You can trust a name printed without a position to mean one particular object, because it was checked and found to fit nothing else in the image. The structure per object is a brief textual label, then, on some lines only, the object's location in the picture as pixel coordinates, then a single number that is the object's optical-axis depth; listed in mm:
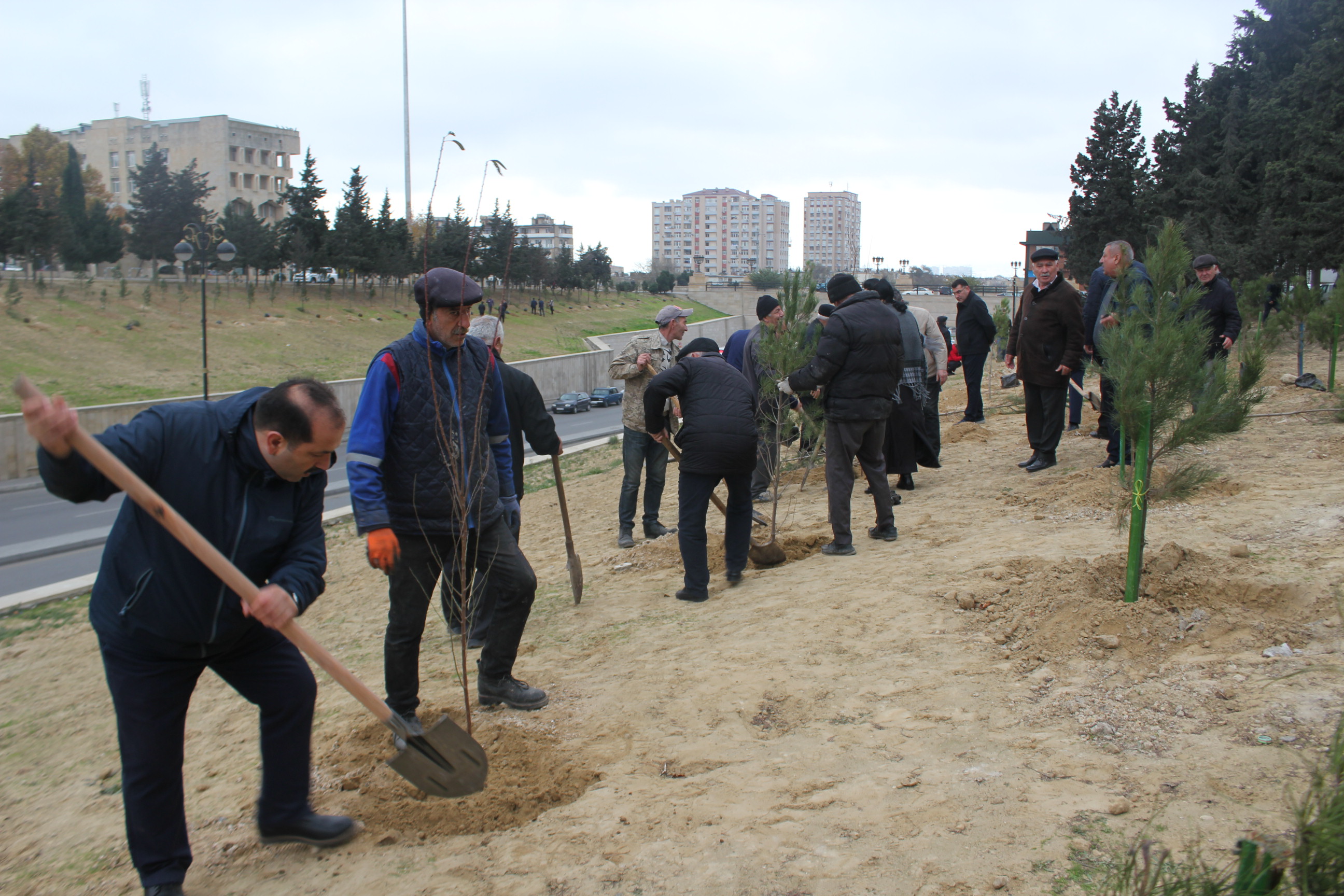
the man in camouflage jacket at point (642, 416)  7117
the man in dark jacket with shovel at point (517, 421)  5344
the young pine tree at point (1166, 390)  4023
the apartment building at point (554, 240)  72250
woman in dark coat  7691
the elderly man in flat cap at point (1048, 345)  7652
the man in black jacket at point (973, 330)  10367
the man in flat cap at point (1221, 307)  7547
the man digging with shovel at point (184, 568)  2641
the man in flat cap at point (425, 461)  3482
